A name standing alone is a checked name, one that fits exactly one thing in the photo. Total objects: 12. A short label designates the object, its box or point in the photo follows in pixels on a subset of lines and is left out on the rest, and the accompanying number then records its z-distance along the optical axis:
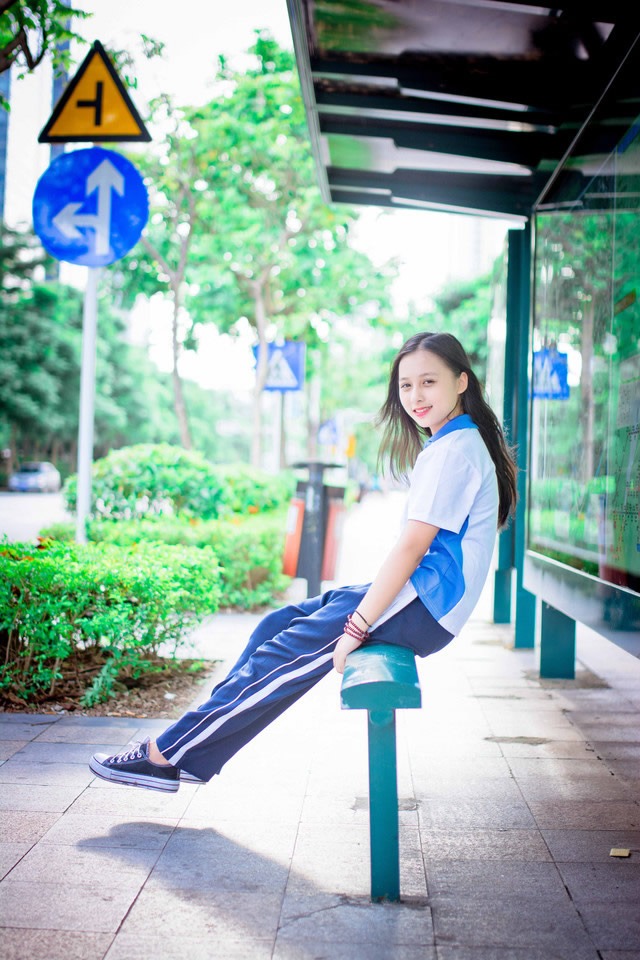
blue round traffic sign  5.33
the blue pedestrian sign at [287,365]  12.04
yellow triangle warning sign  5.25
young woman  2.90
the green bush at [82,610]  4.48
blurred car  42.62
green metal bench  2.63
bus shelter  3.87
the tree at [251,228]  13.11
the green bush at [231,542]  7.52
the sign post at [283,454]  21.25
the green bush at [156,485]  8.62
